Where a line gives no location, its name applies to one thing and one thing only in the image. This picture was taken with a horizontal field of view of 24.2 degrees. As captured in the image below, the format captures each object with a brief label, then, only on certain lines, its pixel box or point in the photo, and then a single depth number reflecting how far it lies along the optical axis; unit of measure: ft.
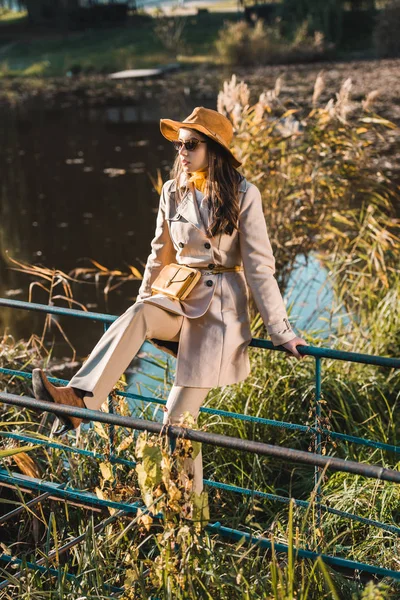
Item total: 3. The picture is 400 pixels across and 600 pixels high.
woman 9.21
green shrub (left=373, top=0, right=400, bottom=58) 79.66
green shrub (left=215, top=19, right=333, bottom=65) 78.48
